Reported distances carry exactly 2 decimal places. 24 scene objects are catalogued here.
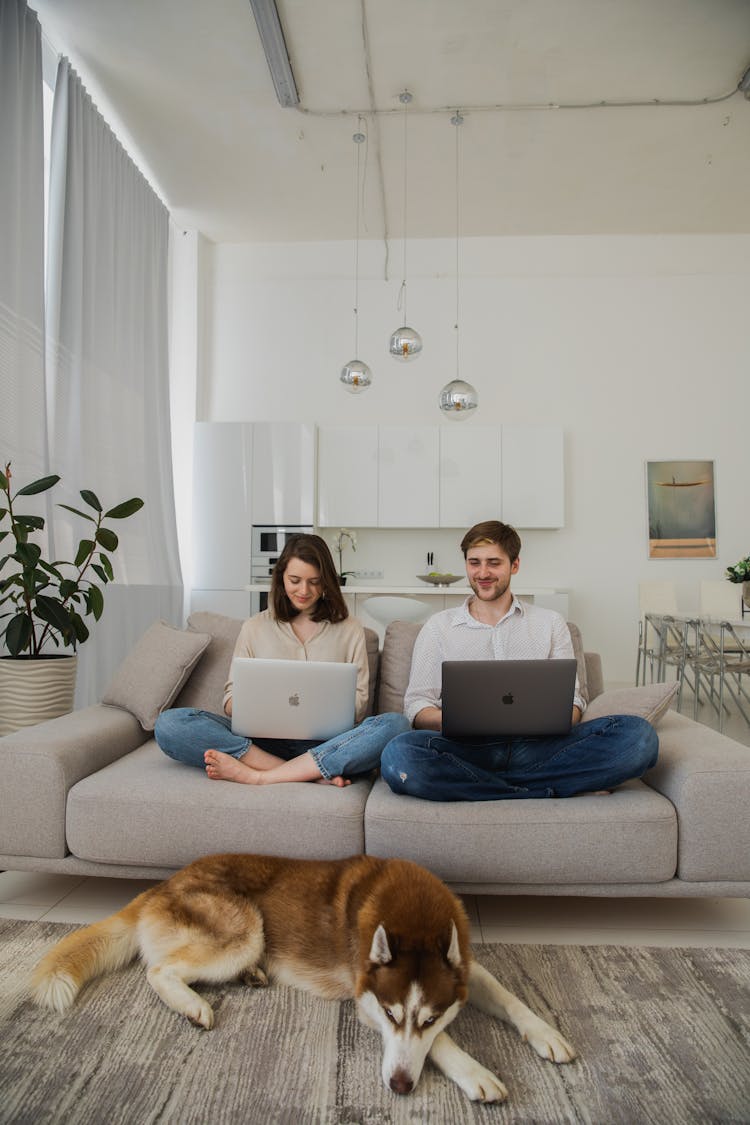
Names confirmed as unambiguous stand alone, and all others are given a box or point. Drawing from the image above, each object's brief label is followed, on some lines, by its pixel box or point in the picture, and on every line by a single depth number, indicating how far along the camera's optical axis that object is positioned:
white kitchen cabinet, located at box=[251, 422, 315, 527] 6.20
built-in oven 6.18
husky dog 1.29
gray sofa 1.85
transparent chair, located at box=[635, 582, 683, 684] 5.71
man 1.96
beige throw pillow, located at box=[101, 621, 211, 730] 2.53
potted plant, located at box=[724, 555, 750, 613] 4.55
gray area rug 1.26
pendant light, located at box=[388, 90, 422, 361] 4.79
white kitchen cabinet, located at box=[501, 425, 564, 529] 6.25
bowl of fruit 5.98
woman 2.09
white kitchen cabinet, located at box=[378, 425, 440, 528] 6.32
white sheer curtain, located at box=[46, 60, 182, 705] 4.35
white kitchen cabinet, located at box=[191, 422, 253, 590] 6.23
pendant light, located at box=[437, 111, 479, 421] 4.95
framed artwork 6.45
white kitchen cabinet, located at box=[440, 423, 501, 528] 6.27
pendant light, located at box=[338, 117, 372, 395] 5.09
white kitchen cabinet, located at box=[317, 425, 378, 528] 6.34
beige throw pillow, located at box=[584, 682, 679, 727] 2.22
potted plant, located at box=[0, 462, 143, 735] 2.97
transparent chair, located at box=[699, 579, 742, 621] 5.79
